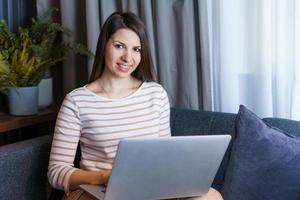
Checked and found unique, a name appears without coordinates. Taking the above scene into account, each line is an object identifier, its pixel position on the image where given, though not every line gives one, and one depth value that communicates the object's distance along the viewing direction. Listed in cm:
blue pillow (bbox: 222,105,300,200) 234
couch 255
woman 252
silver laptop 213
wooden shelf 292
